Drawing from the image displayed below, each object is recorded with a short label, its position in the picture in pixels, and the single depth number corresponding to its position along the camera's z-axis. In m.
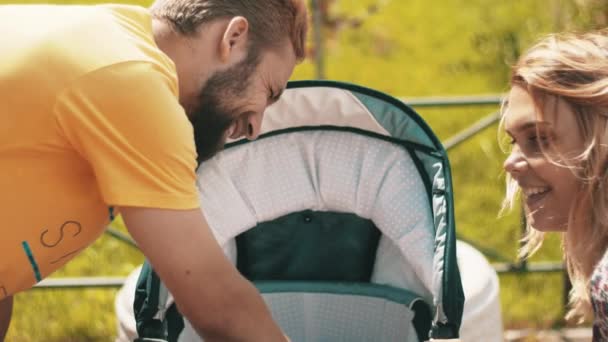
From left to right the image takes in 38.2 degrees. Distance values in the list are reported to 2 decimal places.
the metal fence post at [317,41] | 3.23
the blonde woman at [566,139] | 1.83
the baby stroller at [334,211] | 2.28
